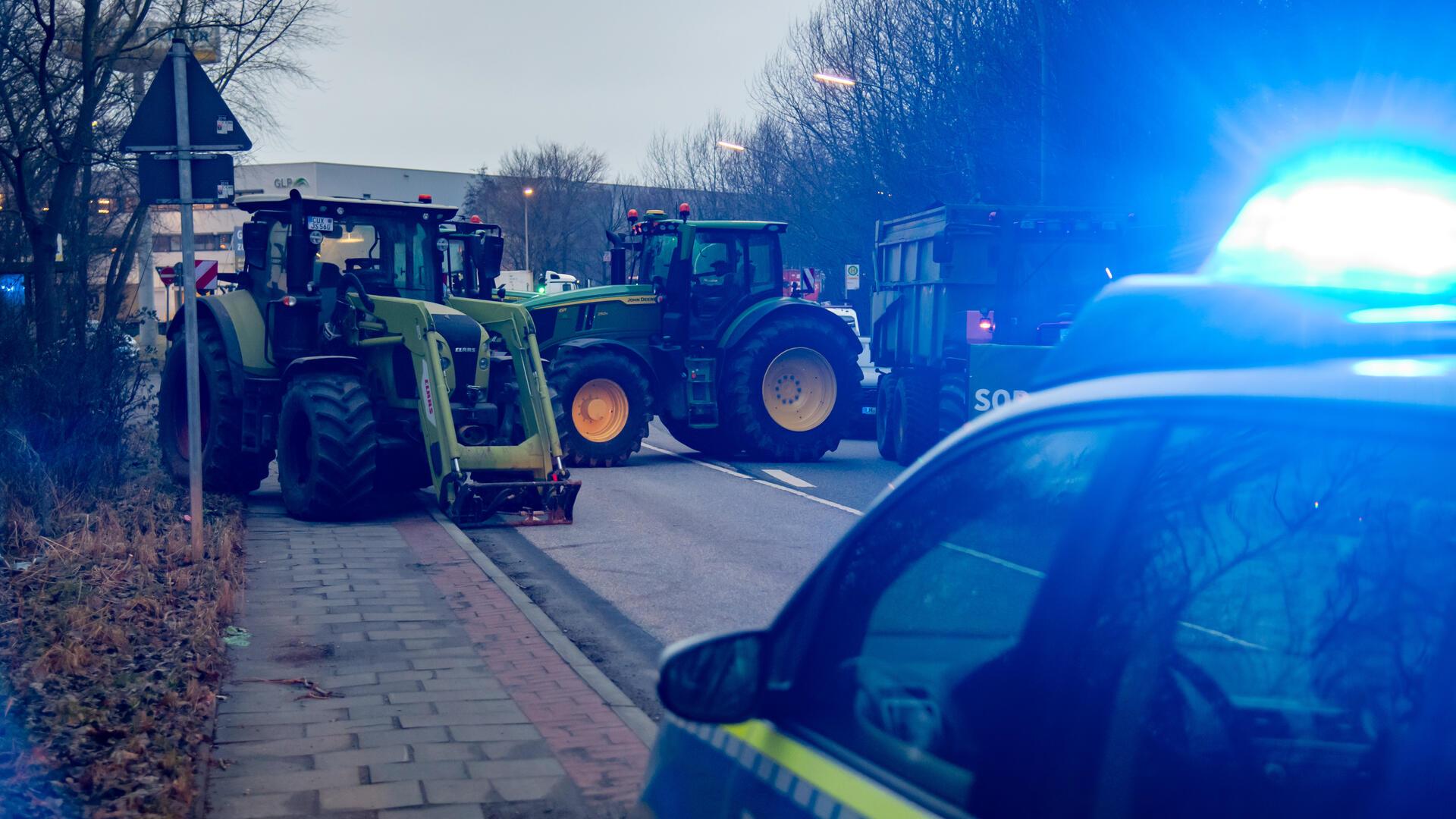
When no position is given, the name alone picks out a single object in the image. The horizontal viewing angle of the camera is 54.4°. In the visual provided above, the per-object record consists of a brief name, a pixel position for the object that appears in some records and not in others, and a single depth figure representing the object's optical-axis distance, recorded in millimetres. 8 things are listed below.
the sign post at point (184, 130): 8219
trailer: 15344
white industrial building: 58288
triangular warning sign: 8227
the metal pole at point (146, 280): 24734
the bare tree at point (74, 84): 19719
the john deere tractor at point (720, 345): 16438
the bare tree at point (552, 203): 70062
